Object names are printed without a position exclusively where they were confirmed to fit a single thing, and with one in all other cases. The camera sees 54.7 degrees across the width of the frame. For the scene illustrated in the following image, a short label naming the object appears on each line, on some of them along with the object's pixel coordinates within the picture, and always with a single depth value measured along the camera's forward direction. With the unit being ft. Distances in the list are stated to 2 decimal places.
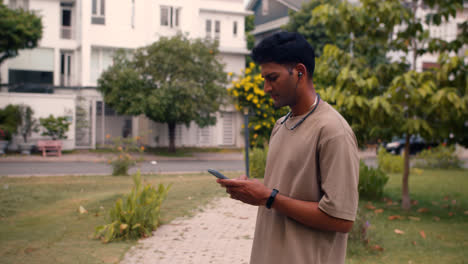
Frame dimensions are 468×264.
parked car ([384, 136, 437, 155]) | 87.56
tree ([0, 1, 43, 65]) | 77.46
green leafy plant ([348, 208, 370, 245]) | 19.31
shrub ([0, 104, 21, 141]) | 71.82
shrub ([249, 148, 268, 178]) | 43.11
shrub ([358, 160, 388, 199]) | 33.04
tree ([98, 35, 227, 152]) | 74.74
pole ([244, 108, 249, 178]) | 33.20
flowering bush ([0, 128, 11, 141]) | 70.95
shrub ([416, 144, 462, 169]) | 60.54
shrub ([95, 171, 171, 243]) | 20.07
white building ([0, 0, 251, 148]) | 83.82
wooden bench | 72.82
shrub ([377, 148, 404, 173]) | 55.77
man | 5.83
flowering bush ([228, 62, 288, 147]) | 40.09
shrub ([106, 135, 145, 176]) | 45.27
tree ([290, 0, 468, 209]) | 24.14
